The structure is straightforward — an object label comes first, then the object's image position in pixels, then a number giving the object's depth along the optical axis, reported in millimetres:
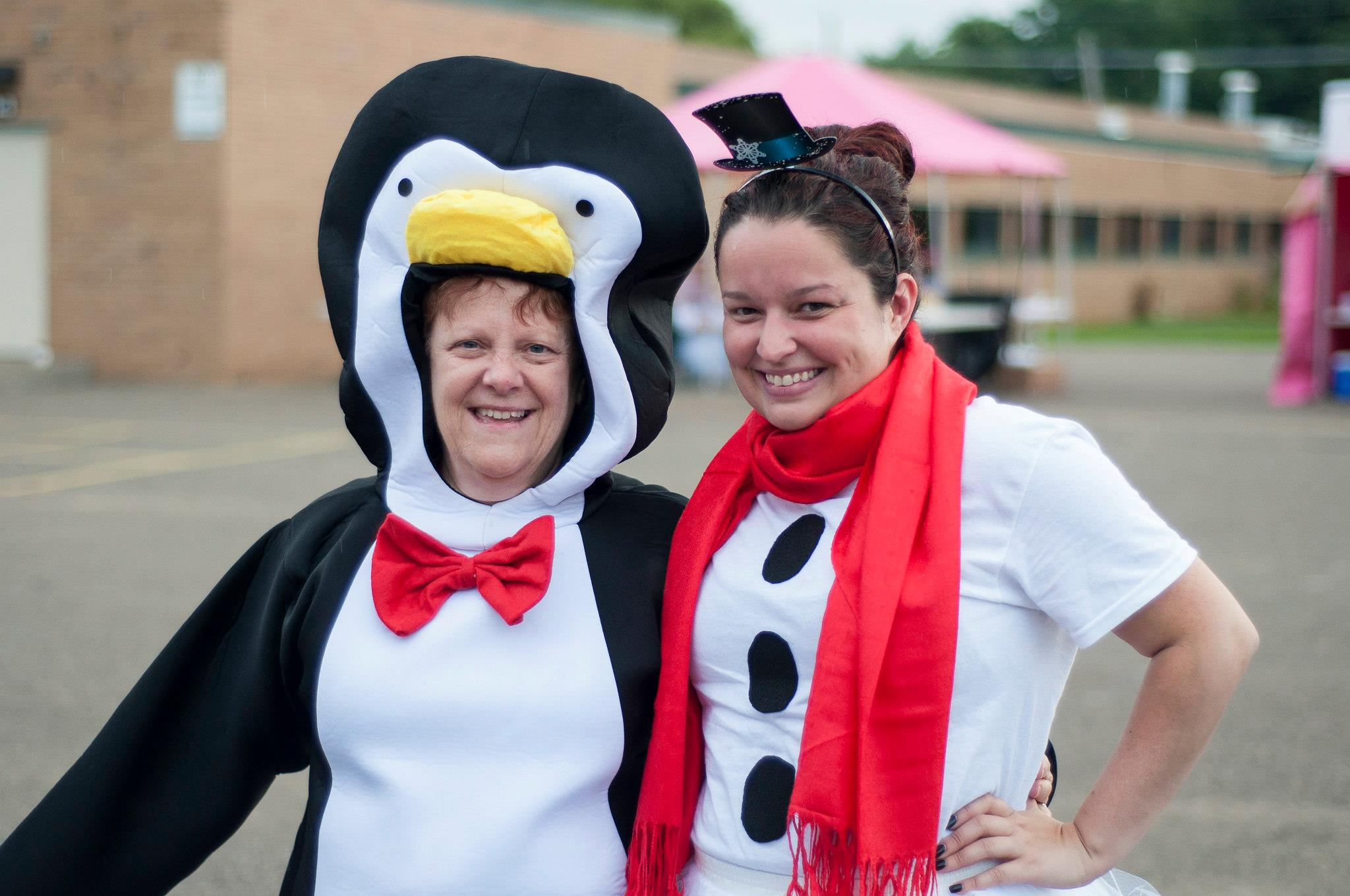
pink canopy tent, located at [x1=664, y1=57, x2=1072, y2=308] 11719
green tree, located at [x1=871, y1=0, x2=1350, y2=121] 54562
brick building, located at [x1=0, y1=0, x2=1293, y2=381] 14641
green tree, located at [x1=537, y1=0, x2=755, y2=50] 46688
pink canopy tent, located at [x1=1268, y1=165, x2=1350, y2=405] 13930
